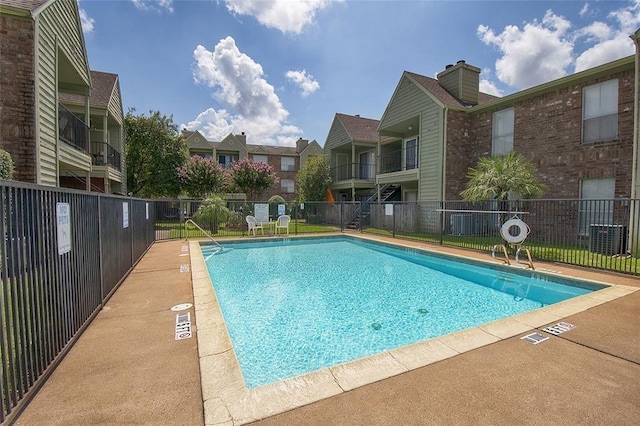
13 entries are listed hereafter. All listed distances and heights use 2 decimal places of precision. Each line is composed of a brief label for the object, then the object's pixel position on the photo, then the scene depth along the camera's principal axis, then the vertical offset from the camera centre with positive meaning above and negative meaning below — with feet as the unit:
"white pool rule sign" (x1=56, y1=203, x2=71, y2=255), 9.98 -0.71
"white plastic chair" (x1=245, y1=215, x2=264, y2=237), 47.92 -2.89
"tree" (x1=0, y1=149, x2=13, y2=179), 18.31 +2.45
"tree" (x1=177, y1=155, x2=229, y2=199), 66.54 +6.16
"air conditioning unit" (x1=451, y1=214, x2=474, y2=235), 39.44 -2.84
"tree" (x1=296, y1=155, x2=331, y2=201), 75.77 +6.20
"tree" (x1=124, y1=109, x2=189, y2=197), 69.26 +11.72
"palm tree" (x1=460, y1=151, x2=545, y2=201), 32.40 +2.34
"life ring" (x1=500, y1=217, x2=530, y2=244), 26.50 -2.48
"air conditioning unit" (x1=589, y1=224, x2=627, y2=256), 27.32 -3.29
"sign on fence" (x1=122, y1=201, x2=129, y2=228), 20.82 -0.62
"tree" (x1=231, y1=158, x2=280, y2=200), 69.56 +6.51
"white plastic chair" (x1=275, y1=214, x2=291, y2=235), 49.61 -2.55
